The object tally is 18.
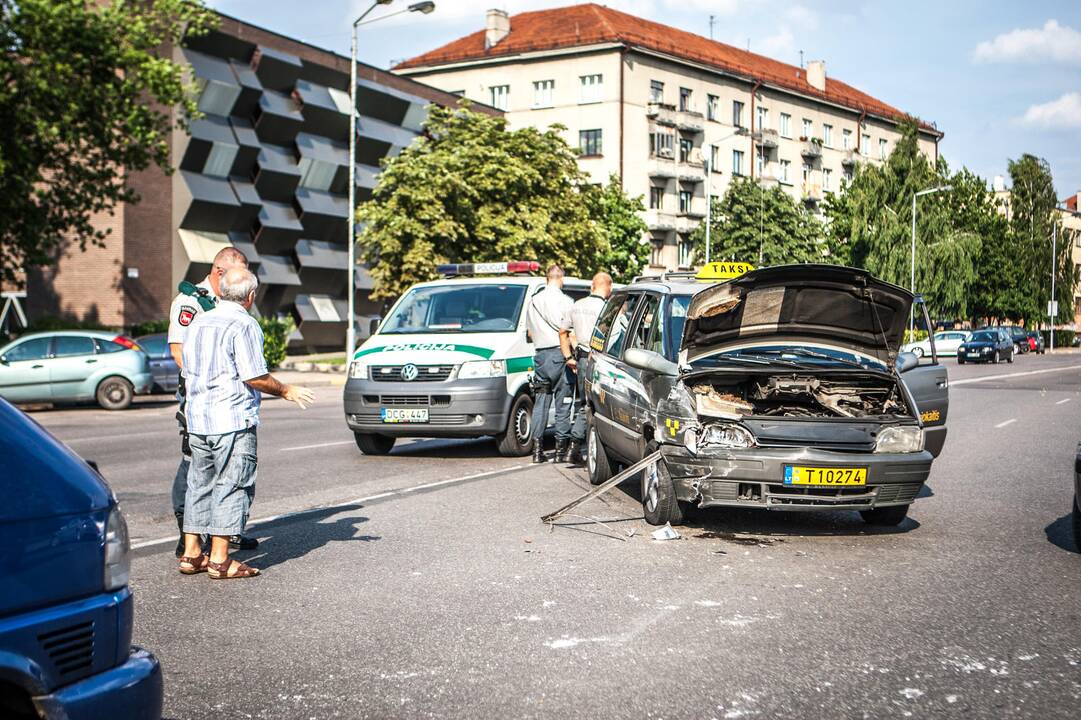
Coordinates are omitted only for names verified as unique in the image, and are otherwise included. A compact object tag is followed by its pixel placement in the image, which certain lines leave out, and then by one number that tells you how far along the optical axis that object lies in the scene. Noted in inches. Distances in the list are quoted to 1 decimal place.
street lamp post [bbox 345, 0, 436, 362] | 1284.4
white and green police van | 494.9
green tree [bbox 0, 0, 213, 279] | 978.1
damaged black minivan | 310.8
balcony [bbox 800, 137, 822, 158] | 3336.6
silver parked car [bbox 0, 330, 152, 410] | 868.0
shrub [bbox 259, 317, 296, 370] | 1338.6
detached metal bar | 328.2
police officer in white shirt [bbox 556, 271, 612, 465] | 480.7
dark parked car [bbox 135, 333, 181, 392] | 1007.0
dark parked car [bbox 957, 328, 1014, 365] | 2187.5
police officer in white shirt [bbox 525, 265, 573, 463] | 490.9
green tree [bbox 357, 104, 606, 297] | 1519.4
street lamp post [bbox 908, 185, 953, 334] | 2625.5
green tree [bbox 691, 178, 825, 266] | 2829.7
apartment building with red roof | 2790.4
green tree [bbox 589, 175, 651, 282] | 2320.4
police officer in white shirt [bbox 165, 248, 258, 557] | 277.9
